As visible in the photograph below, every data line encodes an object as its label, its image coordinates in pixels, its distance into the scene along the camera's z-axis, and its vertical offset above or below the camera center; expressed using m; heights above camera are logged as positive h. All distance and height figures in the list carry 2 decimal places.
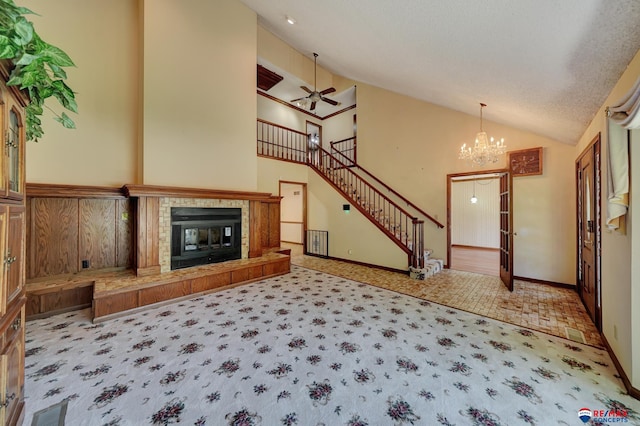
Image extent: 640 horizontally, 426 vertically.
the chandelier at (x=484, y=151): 4.43 +1.23
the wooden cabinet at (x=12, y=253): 1.22 -0.23
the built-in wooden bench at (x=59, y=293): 3.10 -1.11
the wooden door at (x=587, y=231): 2.93 -0.26
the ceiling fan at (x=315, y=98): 5.93 +3.04
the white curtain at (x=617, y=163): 1.83 +0.40
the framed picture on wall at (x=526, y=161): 4.46 +1.03
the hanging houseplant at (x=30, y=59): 1.02 +0.78
